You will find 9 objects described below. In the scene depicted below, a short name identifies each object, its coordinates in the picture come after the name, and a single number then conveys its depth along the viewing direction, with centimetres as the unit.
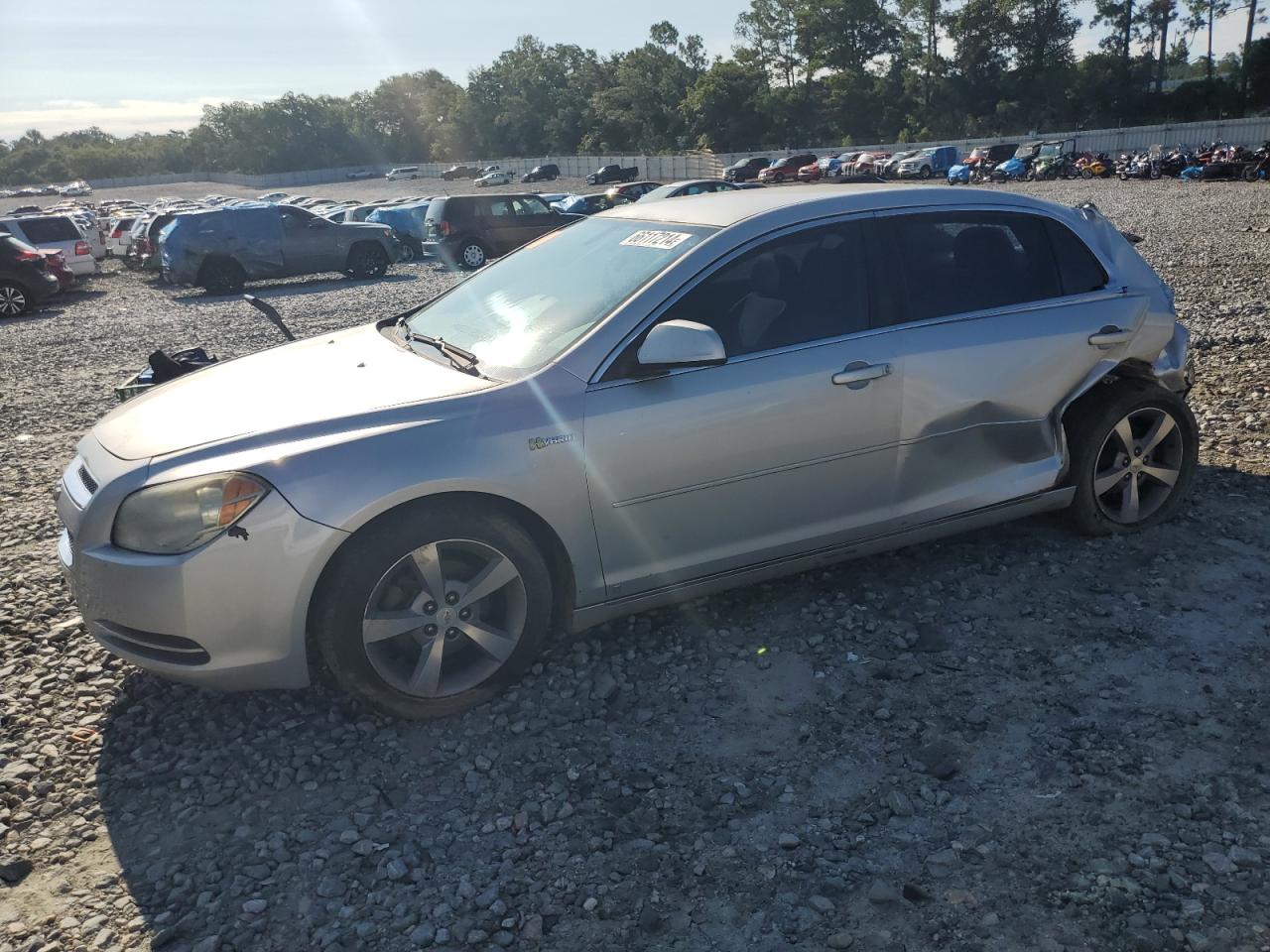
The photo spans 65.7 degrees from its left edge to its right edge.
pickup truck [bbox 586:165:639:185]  6419
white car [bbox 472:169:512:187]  7212
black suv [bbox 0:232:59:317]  1688
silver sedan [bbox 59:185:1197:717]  319
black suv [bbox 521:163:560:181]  7531
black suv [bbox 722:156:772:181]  5747
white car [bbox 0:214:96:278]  2148
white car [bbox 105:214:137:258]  2520
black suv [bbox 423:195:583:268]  2058
